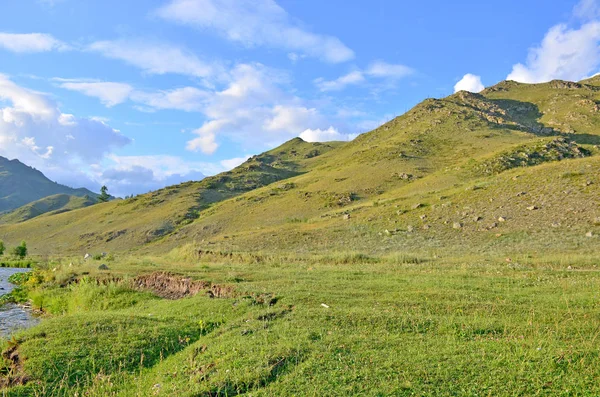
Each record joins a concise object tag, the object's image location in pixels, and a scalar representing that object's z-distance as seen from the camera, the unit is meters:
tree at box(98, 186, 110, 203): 186.01
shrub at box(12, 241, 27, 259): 62.97
